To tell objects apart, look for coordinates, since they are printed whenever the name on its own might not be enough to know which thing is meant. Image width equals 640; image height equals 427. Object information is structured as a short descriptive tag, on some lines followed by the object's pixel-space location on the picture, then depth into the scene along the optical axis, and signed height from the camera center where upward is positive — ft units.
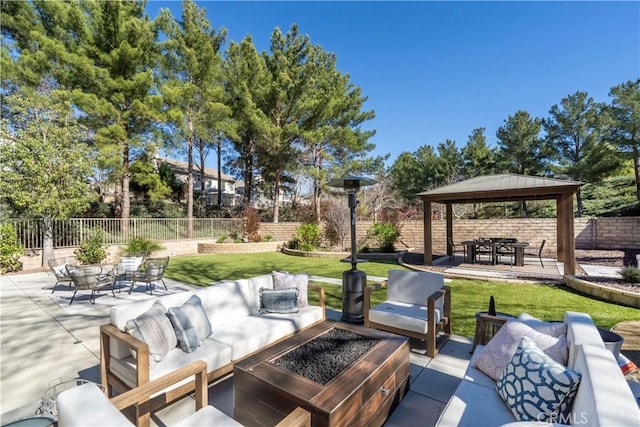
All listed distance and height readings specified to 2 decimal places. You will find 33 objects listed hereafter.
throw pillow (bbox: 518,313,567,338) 7.43 -3.09
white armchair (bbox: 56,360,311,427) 4.14 -3.44
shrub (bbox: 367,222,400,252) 38.63 -2.75
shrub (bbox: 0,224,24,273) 28.12 -3.06
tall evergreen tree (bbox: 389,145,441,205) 73.92 +10.37
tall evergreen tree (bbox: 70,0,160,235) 39.32 +19.66
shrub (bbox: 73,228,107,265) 31.42 -3.79
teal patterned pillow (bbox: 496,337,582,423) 5.42 -3.47
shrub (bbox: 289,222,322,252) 43.08 -3.12
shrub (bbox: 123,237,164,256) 35.06 -3.68
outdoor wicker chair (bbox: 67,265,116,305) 17.64 -3.90
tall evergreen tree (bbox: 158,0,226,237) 47.09 +25.42
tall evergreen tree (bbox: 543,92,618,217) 54.95 +14.88
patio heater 14.06 -3.87
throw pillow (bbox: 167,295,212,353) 8.97 -3.49
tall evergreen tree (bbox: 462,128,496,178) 67.05 +13.55
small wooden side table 9.79 -3.92
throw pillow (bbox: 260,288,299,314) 12.48 -3.71
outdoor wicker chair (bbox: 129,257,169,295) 20.49 -4.09
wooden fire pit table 6.17 -4.03
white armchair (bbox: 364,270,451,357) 11.29 -4.24
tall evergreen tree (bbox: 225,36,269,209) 54.03 +25.14
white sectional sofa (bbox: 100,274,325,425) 7.82 -4.19
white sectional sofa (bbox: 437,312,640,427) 3.86 -2.80
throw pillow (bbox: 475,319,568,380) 6.82 -3.34
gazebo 22.56 +1.77
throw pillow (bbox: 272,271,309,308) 13.35 -3.15
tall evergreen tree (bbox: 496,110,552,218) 61.36 +14.74
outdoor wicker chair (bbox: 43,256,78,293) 20.32 -4.08
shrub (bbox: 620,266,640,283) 18.71 -4.11
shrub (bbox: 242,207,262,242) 49.67 -1.76
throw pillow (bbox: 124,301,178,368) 8.16 -3.33
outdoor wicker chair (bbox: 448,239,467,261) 32.59 -4.46
